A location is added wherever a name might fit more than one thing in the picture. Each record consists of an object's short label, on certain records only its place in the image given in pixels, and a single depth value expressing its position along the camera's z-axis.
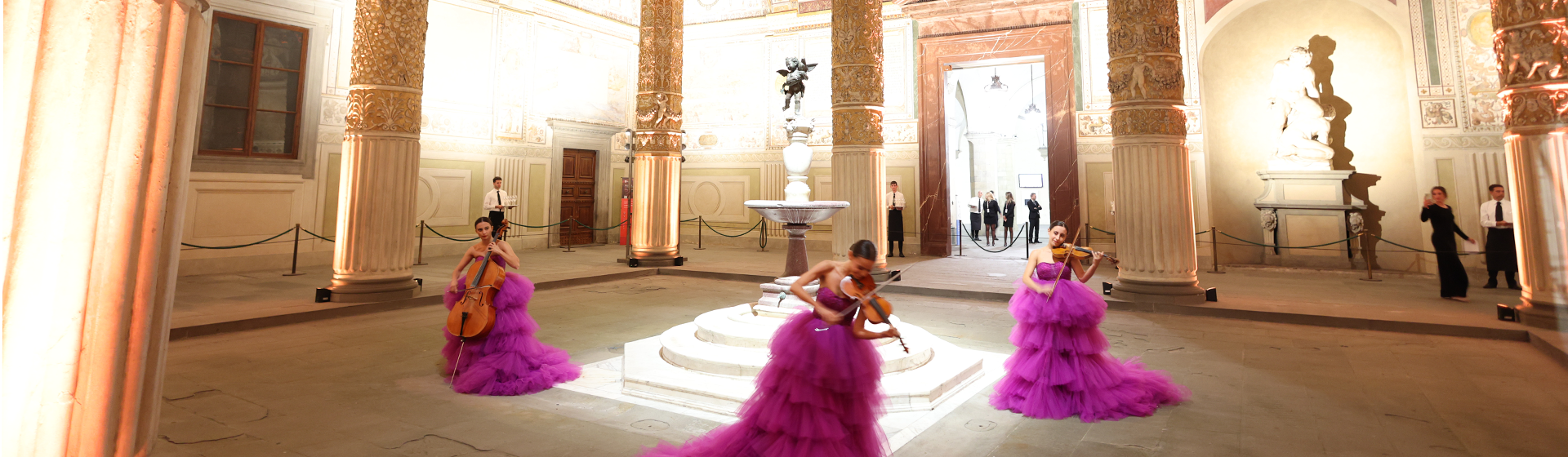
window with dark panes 9.27
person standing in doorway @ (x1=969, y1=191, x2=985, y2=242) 17.85
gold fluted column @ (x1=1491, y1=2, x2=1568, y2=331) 5.30
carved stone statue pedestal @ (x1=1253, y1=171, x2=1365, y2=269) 9.82
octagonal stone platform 3.67
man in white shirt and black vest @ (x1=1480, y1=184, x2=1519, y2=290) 6.84
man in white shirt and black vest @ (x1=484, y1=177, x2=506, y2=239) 10.24
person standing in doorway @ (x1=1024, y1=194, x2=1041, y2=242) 15.38
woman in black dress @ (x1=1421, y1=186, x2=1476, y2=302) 6.92
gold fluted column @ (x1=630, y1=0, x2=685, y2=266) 10.88
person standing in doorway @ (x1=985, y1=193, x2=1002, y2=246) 15.53
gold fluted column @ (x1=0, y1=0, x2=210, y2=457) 0.89
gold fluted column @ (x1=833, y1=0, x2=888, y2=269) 8.12
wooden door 14.53
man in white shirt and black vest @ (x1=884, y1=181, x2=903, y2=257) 12.32
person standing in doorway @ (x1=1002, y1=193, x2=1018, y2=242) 17.01
